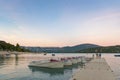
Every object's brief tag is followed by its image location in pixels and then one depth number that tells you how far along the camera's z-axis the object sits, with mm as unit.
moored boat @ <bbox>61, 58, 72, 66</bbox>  21774
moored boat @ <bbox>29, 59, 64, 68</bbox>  18412
